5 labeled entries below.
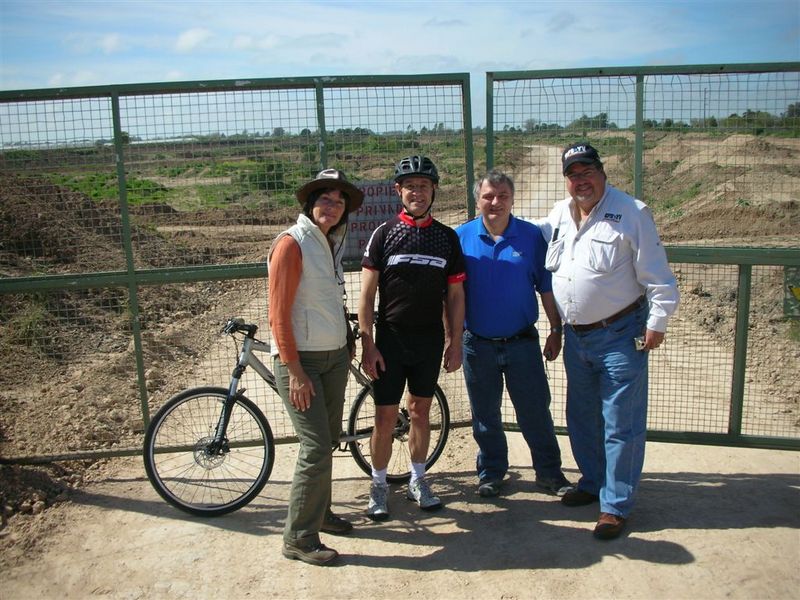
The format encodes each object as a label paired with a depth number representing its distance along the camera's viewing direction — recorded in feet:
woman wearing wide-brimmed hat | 13.17
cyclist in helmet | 14.87
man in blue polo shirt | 15.74
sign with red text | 18.10
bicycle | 15.81
